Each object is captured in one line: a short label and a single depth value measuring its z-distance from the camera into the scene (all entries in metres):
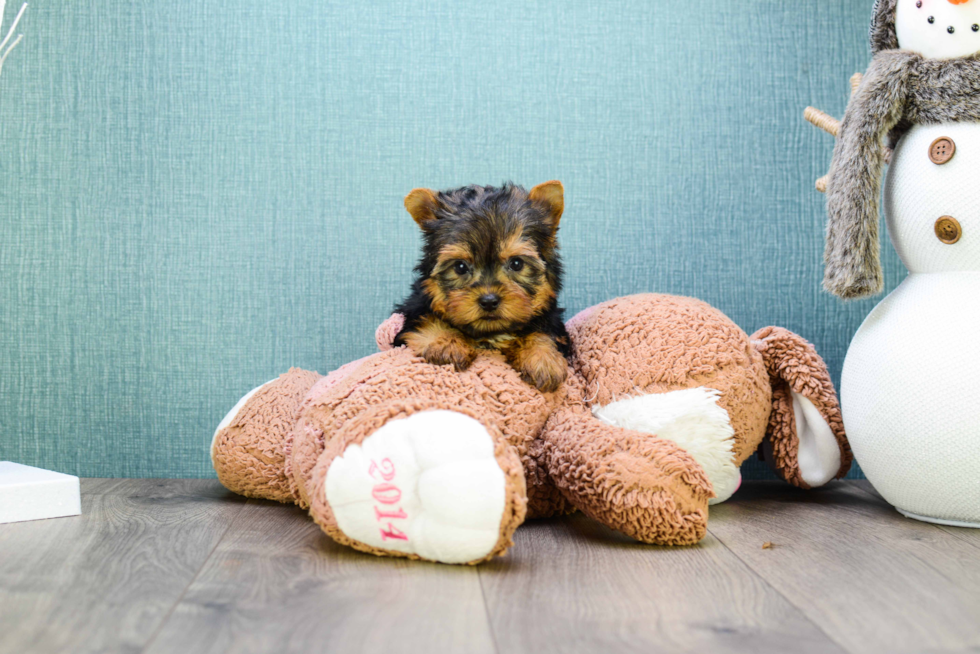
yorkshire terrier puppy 1.35
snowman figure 1.38
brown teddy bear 1.15
